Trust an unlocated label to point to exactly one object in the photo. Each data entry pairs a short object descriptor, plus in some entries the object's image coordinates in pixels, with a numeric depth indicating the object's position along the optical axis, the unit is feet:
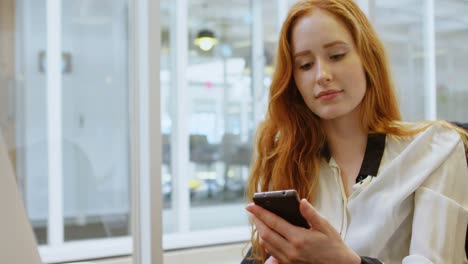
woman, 3.64
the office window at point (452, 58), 13.55
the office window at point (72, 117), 9.20
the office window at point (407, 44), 13.21
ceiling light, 14.44
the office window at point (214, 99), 13.17
